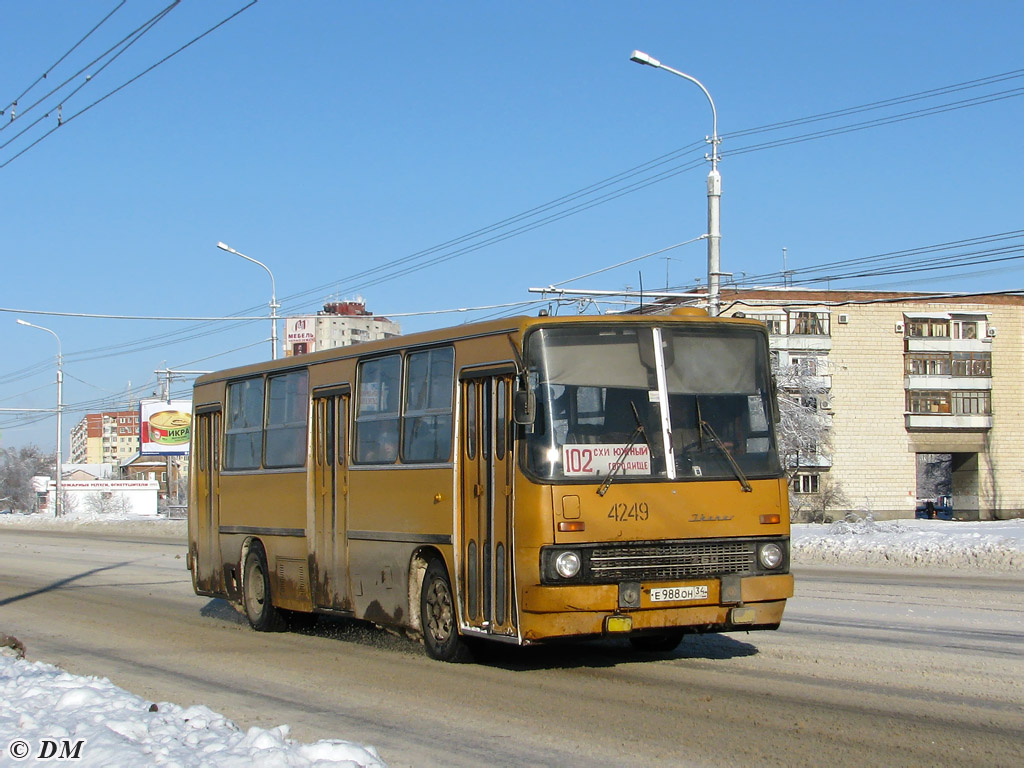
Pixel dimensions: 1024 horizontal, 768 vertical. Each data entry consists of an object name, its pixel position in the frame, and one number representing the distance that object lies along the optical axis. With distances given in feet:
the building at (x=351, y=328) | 417.36
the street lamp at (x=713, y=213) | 86.99
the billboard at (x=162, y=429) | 248.73
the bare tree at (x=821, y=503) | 223.67
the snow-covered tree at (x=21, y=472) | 477.77
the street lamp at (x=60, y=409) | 222.48
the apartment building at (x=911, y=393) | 264.11
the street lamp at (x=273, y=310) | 144.05
